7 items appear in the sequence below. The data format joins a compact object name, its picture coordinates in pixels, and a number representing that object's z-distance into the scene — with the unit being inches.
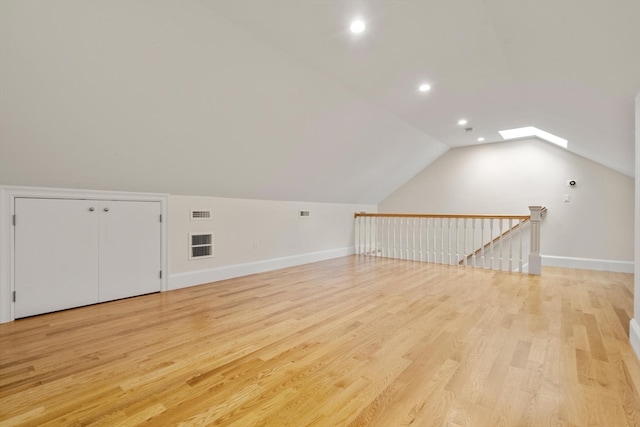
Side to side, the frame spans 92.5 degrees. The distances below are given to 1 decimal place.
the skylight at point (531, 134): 209.5
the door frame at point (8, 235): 107.0
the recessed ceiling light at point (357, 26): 94.2
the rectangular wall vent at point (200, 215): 160.6
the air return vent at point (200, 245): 159.0
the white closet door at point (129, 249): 130.2
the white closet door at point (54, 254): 111.3
